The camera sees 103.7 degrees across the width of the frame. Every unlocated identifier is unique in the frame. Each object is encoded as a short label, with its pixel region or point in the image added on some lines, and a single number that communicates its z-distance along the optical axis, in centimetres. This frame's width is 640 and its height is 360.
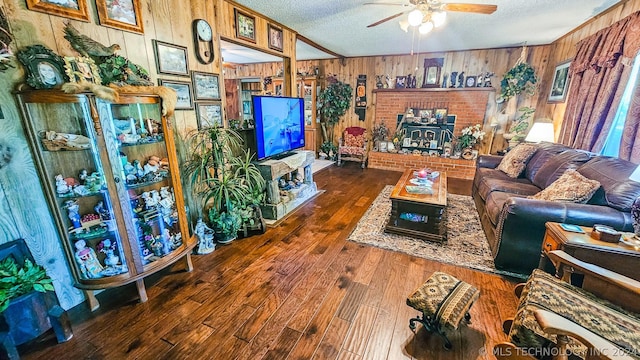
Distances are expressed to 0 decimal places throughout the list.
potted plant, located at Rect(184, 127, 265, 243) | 238
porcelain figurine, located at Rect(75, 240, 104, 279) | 167
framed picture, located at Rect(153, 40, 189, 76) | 210
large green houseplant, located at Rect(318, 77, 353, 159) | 585
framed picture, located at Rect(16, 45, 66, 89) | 140
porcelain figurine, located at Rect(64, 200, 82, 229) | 163
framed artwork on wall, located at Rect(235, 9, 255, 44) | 283
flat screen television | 288
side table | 145
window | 233
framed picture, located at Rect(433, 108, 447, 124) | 522
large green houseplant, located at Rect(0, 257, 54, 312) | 130
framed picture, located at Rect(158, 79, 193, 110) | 223
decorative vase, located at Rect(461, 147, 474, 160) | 496
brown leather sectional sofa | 178
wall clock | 237
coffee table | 255
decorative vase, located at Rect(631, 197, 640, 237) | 154
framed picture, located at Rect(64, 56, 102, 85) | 147
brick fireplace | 497
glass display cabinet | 152
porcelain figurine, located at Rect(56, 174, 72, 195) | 157
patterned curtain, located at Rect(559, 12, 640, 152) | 236
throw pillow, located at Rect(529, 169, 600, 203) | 197
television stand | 297
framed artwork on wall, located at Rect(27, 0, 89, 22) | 145
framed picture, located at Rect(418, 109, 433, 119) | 534
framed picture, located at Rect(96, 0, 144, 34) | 174
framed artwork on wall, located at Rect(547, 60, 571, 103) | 361
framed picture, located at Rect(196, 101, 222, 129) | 253
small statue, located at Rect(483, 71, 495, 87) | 483
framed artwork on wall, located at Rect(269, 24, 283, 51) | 334
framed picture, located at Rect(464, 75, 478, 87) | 493
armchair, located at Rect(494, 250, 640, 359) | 96
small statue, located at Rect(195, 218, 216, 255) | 240
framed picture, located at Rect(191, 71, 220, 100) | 244
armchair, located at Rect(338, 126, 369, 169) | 571
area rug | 230
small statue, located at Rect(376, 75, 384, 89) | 566
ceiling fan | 204
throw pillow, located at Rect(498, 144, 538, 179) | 326
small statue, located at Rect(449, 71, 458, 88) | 503
